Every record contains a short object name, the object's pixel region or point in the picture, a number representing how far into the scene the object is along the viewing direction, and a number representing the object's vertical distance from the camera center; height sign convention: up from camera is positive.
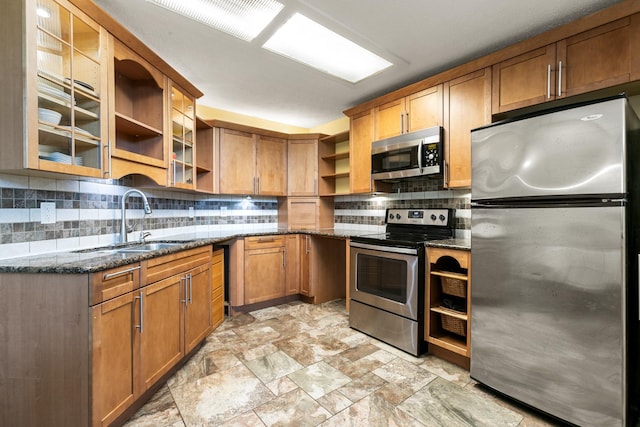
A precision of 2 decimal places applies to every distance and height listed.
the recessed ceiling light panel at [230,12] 1.79 +1.33
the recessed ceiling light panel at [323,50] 2.07 +1.34
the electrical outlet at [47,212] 1.74 -0.01
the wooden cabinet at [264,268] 3.35 -0.72
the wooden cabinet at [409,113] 2.64 +0.98
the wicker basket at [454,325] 2.21 -0.93
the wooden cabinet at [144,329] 1.41 -0.74
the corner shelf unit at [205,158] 3.44 +0.66
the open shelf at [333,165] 3.92 +0.66
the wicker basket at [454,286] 2.19 -0.62
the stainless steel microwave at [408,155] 2.58 +0.55
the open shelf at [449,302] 2.12 -0.77
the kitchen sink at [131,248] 1.94 -0.28
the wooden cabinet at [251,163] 3.50 +0.63
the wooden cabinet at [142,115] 2.11 +0.81
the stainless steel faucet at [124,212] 2.19 -0.01
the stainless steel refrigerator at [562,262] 1.40 -0.29
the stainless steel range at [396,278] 2.35 -0.62
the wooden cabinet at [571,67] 1.68 +0.96
